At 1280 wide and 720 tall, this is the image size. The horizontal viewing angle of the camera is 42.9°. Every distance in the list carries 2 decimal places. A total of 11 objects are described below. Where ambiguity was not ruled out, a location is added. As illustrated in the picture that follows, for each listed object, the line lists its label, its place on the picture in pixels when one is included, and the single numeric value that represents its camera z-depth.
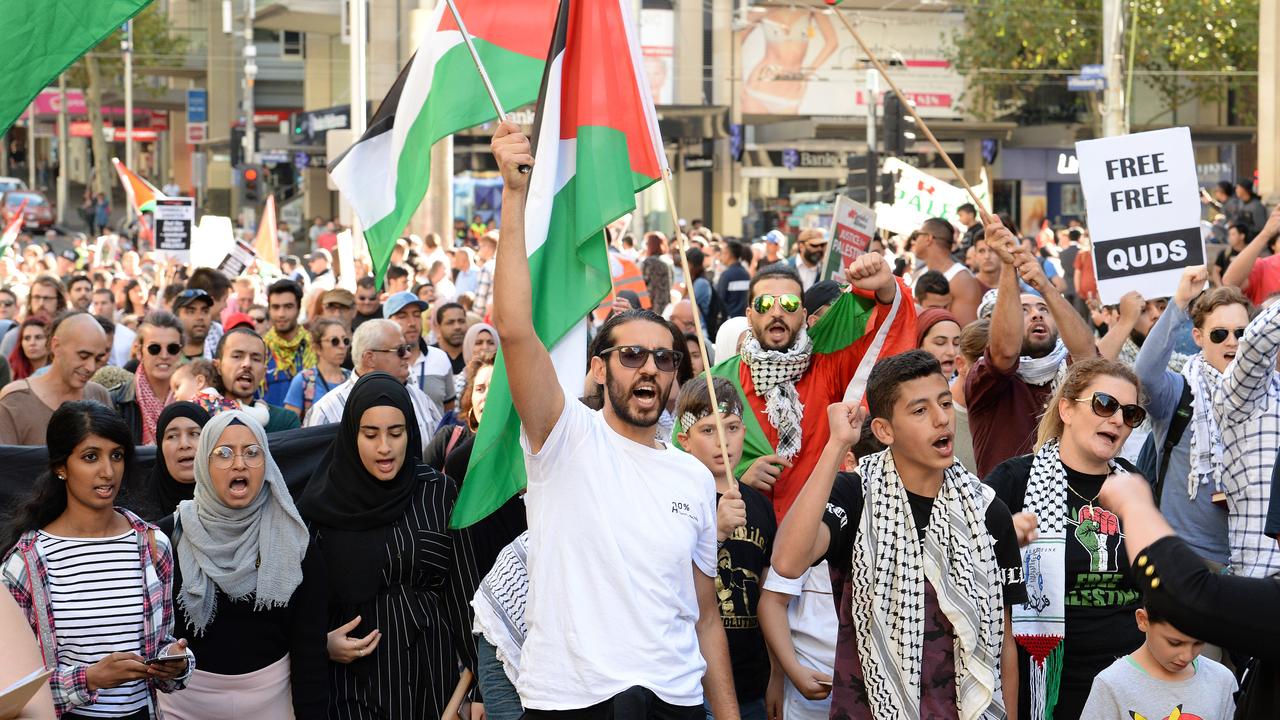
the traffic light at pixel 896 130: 19.25
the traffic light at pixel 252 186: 35.47
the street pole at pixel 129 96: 51.47
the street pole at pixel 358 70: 22.70
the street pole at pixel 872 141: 19.12
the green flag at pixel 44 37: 5.15
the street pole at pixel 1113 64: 27.14
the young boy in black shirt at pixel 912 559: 4.54
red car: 49.28
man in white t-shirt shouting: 4.29
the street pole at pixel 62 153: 55.66
